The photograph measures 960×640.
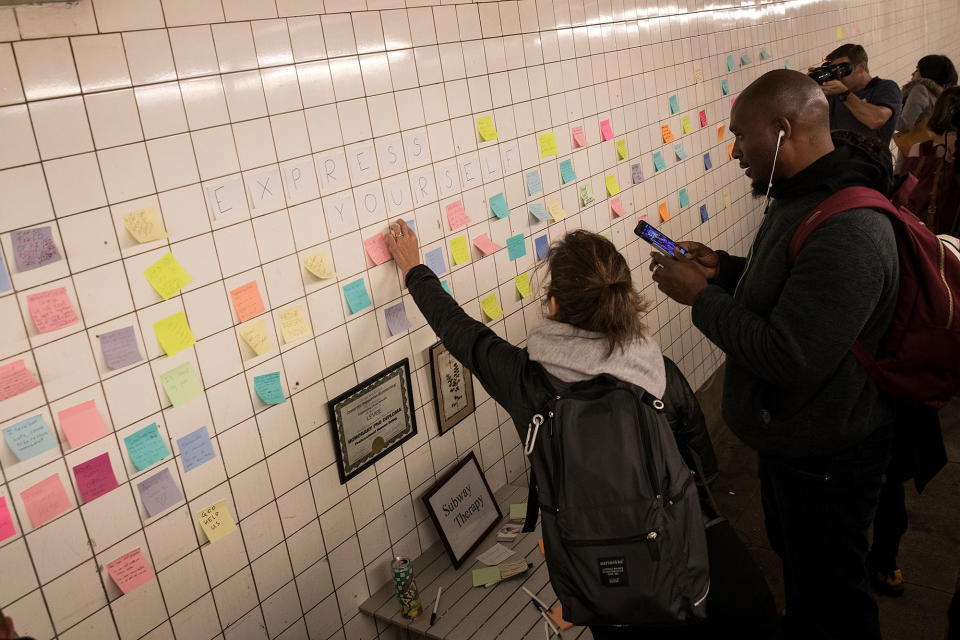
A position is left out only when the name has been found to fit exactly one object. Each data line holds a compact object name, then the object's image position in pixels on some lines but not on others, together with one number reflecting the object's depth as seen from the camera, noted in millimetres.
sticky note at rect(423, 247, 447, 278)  2439
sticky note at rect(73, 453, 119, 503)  1607
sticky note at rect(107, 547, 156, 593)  1685
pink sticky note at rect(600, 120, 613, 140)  3277
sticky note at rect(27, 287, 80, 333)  1507
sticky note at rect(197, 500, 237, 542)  1863
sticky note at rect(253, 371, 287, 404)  1955
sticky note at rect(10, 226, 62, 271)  1470
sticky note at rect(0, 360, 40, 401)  1469
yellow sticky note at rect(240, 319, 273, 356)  1908
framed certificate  2209
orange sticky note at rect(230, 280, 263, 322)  1882
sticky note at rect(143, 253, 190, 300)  1706
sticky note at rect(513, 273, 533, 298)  2881
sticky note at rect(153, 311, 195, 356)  1729
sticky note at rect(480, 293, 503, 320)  2721
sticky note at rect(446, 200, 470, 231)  2504
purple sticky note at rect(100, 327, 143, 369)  1633
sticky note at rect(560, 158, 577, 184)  3039
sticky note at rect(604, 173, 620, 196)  3328
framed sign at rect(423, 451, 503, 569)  2527
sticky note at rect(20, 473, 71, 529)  1524
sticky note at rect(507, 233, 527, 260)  2806
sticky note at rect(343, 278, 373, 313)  2176
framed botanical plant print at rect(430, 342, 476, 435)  2525
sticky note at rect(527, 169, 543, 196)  2861
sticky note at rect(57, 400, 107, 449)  1574
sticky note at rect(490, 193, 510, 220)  2679
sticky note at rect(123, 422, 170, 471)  1695
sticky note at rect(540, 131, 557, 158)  2916
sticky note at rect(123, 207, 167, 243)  1655
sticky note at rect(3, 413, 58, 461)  1490
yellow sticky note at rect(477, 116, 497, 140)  2602
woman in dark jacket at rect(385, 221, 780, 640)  1795
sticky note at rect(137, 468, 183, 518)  1732
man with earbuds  1874
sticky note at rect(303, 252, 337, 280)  2051
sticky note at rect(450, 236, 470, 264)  2535
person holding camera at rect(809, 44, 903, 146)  4539
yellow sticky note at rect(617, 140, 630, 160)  3398
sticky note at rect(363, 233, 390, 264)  2227
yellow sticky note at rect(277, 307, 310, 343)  2004
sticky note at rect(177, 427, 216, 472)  1803
